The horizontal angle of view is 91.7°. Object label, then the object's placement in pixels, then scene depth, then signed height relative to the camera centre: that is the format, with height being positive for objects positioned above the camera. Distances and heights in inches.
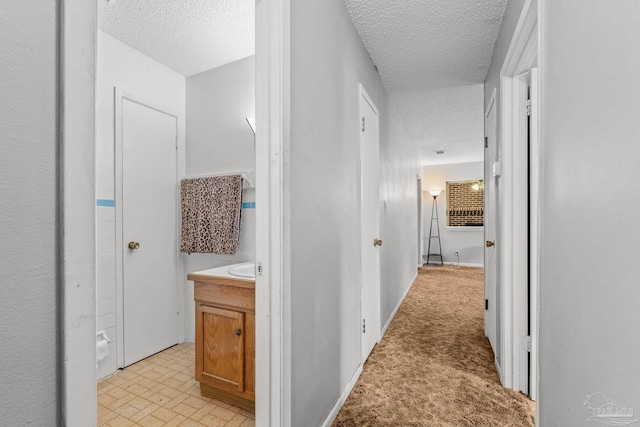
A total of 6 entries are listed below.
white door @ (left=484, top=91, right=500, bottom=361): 92.2 -3.4
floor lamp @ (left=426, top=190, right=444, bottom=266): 291.9 -14.5
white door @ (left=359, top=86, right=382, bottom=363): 92.0 -3.2
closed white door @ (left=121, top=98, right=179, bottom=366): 95.2 -5.1
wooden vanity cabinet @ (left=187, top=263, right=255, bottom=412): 68.9 -28.3
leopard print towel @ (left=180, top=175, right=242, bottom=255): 98.0 +0.2
